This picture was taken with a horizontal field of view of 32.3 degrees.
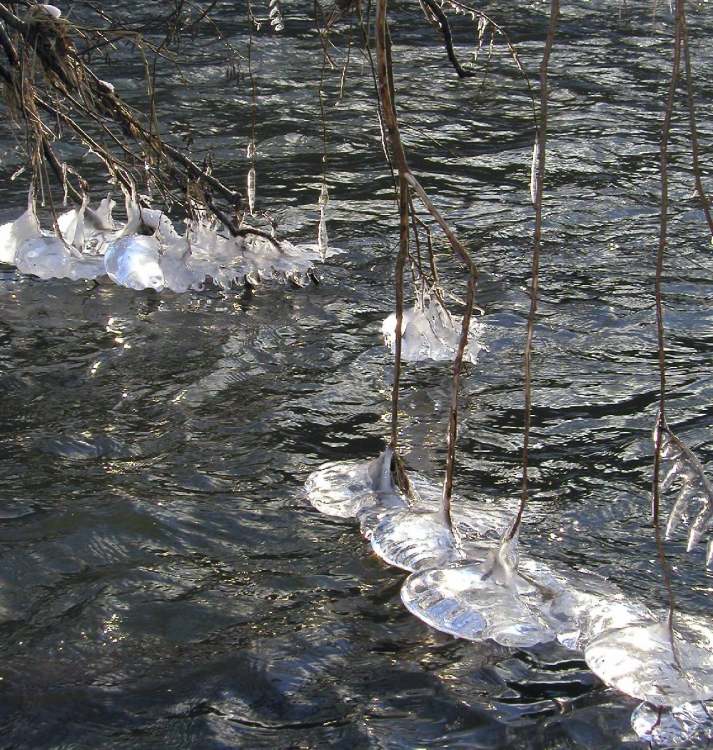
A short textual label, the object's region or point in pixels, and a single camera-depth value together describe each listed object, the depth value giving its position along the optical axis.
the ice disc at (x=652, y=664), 2.91
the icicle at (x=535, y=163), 2.40
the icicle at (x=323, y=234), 4.04
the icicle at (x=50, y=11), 4.20
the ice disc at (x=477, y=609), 3.18
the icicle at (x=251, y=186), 4.70
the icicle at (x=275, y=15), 3.48
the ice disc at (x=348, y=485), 3.79
